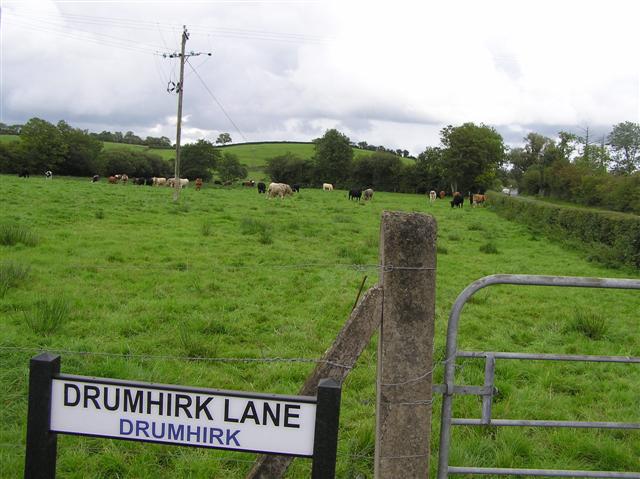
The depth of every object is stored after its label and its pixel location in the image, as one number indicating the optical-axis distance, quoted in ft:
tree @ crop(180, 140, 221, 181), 225.56
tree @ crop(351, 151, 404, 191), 243.40
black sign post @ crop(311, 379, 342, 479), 7.51
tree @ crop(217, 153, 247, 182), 236.84
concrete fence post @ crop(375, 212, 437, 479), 8.66
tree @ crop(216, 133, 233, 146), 339.61
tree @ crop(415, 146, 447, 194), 233.35
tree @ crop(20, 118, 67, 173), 219.61
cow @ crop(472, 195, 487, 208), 148.97
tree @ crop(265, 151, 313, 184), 250.16
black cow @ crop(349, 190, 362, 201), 144.59
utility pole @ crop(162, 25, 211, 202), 91.91
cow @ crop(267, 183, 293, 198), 117.22
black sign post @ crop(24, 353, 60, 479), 7.72
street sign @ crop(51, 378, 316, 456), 7.65
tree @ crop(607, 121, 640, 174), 219.75
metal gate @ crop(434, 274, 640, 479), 9.41
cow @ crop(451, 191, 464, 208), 136.12
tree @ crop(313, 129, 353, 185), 251.19
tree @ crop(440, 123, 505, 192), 220.02
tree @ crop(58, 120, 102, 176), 233.96
